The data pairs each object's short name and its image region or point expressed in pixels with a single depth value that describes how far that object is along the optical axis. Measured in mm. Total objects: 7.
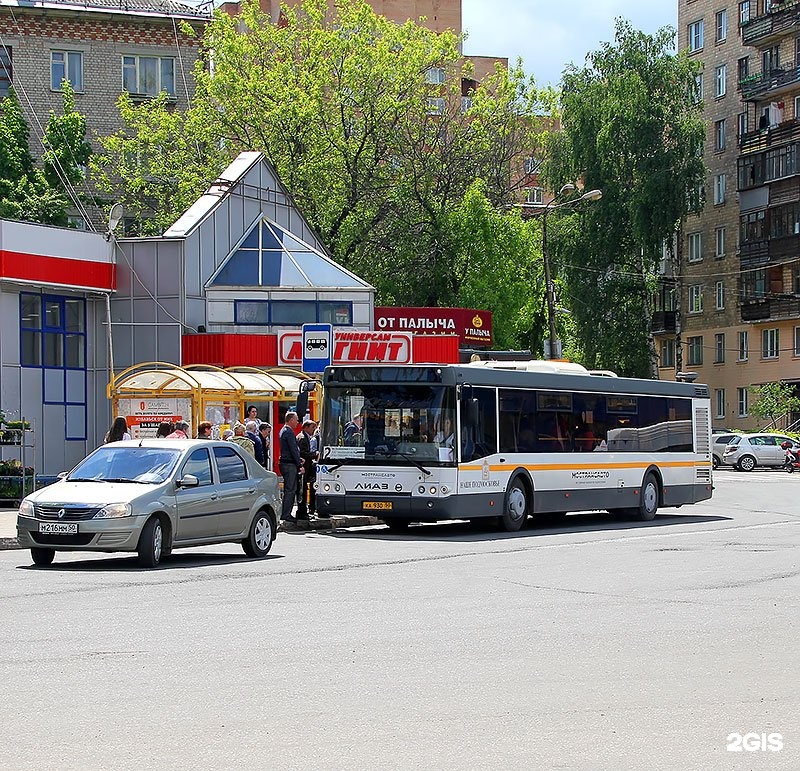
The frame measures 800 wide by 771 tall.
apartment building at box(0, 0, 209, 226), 59250
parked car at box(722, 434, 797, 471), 61125
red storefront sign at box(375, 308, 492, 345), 47875
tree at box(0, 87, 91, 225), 55188
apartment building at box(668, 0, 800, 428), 73812
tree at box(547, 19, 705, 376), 69125
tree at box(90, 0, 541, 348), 53281
